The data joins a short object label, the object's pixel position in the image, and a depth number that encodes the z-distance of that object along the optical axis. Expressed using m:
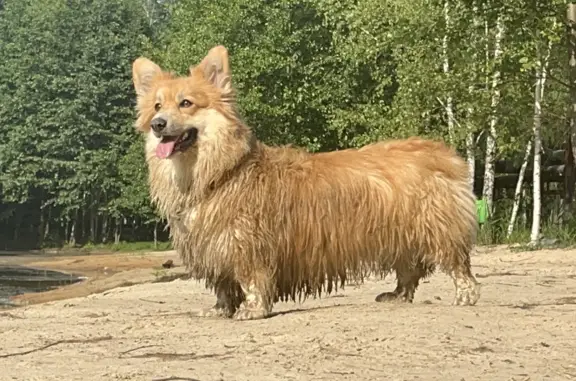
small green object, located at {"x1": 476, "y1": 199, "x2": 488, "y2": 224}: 23.03
